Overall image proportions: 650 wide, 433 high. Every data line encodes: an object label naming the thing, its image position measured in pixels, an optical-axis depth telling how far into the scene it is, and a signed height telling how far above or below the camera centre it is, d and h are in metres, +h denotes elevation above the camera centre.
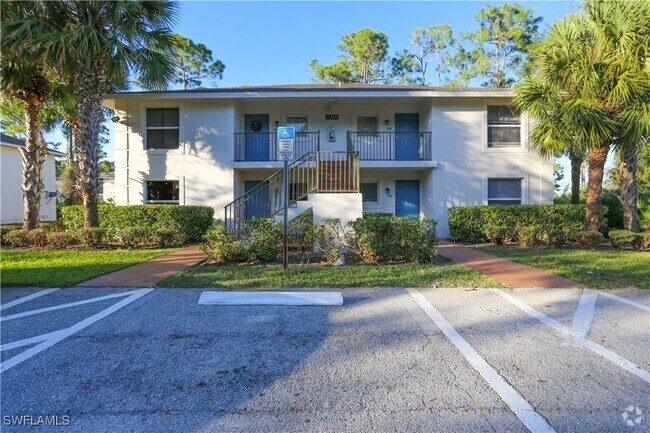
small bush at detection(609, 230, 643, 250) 9.27 -0.54
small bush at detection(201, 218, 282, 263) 7.54 -0.49
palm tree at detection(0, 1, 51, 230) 9.14 +3.95
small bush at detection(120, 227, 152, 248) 9.97 -0.45
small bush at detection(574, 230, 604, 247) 9.73 -0.53
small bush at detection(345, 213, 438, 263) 7.56 -0.45
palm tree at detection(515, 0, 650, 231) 8.68 +3.69
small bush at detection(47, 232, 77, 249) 9.85 -0.52
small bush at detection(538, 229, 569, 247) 9.87 -0.51
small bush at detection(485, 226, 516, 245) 10.69 -0.45
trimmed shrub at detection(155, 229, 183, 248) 10.09 -0.50
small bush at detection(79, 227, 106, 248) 9.59 -0.43
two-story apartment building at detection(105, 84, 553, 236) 12.45 +2.65
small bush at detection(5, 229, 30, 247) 10.07 -0.50
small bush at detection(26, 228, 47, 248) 9.96 -0.49
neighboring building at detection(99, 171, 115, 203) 14.30 +1.19
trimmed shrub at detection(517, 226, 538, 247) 10.05 -0.49
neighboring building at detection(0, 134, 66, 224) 16.64 +1.99
